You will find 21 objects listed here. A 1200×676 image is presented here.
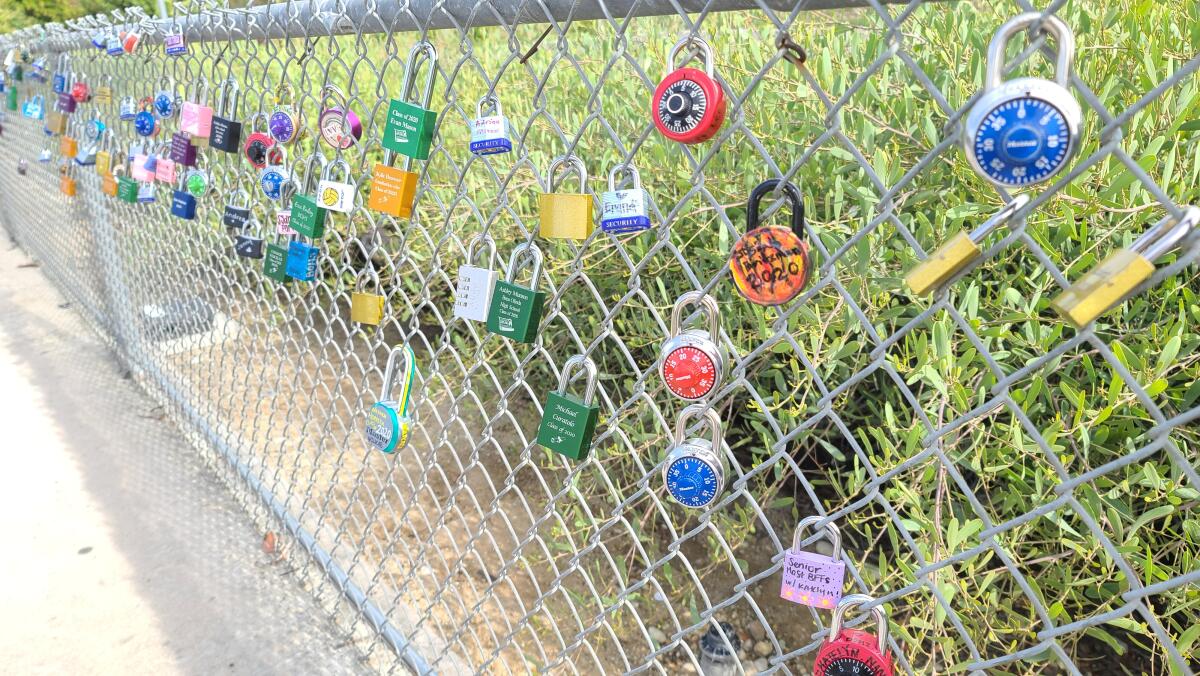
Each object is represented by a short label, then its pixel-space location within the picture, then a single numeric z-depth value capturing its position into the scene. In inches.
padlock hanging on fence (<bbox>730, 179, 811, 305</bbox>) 33.7
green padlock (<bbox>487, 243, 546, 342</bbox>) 50.5
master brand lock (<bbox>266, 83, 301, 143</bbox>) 76.3
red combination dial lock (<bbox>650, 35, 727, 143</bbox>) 35.8
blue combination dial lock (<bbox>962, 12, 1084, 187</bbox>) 23.8
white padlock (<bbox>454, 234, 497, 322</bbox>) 53.8
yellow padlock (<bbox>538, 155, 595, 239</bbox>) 44.9
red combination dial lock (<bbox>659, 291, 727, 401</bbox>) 40.3
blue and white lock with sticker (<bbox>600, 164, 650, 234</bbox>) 40.6
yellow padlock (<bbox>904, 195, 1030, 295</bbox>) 25.9
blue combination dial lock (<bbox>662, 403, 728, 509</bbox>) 41.7
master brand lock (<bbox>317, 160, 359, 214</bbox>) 68.1
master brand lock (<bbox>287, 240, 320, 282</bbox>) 75.4
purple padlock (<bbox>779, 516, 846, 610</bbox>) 37.4
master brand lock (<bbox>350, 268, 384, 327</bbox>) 69.2
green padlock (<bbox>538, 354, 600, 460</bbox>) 48.3
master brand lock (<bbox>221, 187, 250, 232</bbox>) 89.0
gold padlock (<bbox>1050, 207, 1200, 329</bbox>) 23.1
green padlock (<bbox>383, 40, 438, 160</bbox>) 55.3
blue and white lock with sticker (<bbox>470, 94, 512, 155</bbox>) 48.9
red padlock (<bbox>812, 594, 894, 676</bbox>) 36.3
